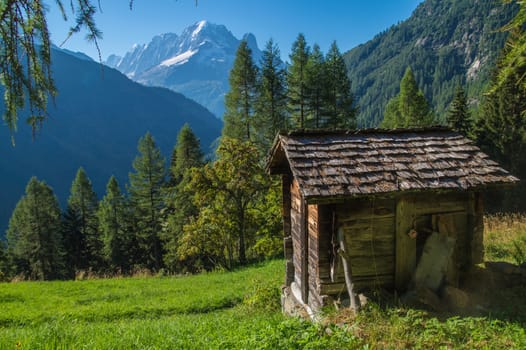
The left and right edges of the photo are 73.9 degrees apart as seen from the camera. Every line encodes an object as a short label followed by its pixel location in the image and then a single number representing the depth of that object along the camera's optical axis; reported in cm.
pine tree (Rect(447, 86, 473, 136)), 2930
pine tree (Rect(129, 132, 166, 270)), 3316
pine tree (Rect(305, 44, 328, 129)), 2728
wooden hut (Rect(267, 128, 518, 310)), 620
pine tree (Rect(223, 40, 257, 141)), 2712
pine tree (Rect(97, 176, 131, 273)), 3606
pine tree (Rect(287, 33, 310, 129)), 2709
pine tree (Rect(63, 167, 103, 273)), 3834
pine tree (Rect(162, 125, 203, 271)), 2823
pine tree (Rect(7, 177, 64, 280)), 3225
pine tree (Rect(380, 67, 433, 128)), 2966
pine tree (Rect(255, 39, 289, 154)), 2691
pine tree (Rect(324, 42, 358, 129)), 2810
